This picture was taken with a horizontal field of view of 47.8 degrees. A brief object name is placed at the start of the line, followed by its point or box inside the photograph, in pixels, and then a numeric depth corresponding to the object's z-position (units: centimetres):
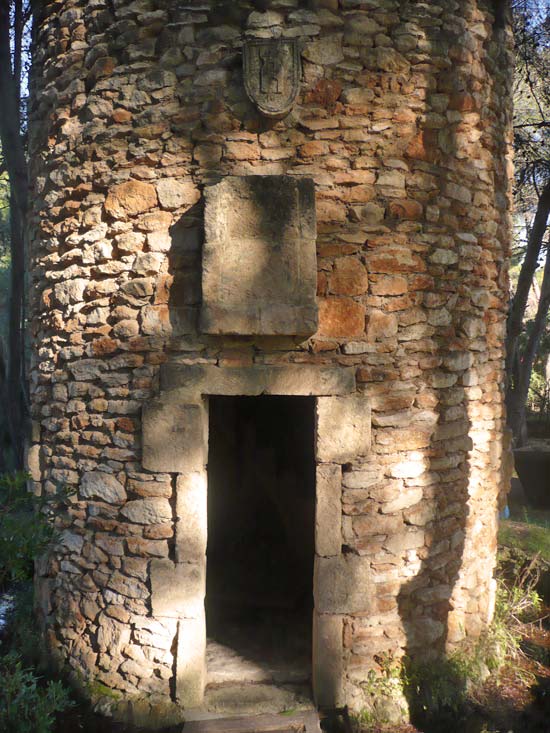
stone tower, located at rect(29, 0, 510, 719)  377
